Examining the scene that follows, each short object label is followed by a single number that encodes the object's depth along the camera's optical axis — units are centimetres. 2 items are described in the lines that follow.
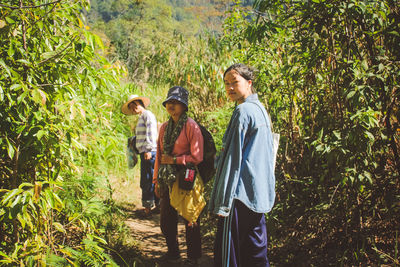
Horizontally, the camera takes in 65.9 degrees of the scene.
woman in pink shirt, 281
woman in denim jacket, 190
